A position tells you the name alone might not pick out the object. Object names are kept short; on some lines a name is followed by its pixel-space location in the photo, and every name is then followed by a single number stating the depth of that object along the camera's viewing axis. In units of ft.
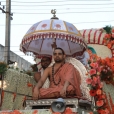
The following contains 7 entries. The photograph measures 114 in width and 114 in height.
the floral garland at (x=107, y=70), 24.37
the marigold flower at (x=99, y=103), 22.61
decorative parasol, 26.32
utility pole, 48.42
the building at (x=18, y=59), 56.26
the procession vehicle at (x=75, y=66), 22.82
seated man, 23.57
